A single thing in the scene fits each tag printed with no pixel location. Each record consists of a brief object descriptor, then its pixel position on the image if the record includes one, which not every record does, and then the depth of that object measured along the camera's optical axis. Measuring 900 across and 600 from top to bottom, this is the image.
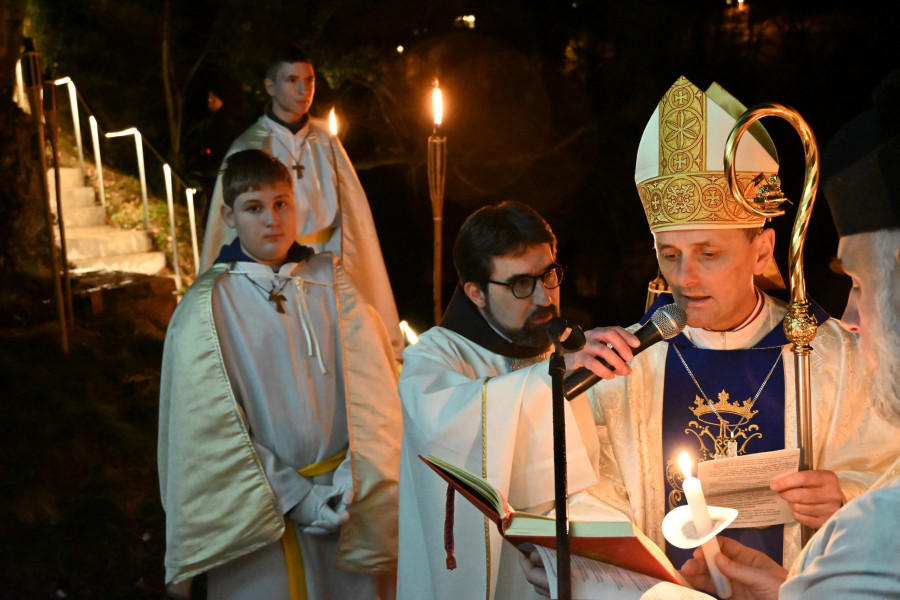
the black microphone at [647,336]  1.80
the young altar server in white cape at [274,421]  3.21
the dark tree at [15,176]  7.45
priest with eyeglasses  2.49
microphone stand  1.52
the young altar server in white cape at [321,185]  5.59
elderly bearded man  1.39
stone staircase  8.58
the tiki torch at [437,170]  4.29
